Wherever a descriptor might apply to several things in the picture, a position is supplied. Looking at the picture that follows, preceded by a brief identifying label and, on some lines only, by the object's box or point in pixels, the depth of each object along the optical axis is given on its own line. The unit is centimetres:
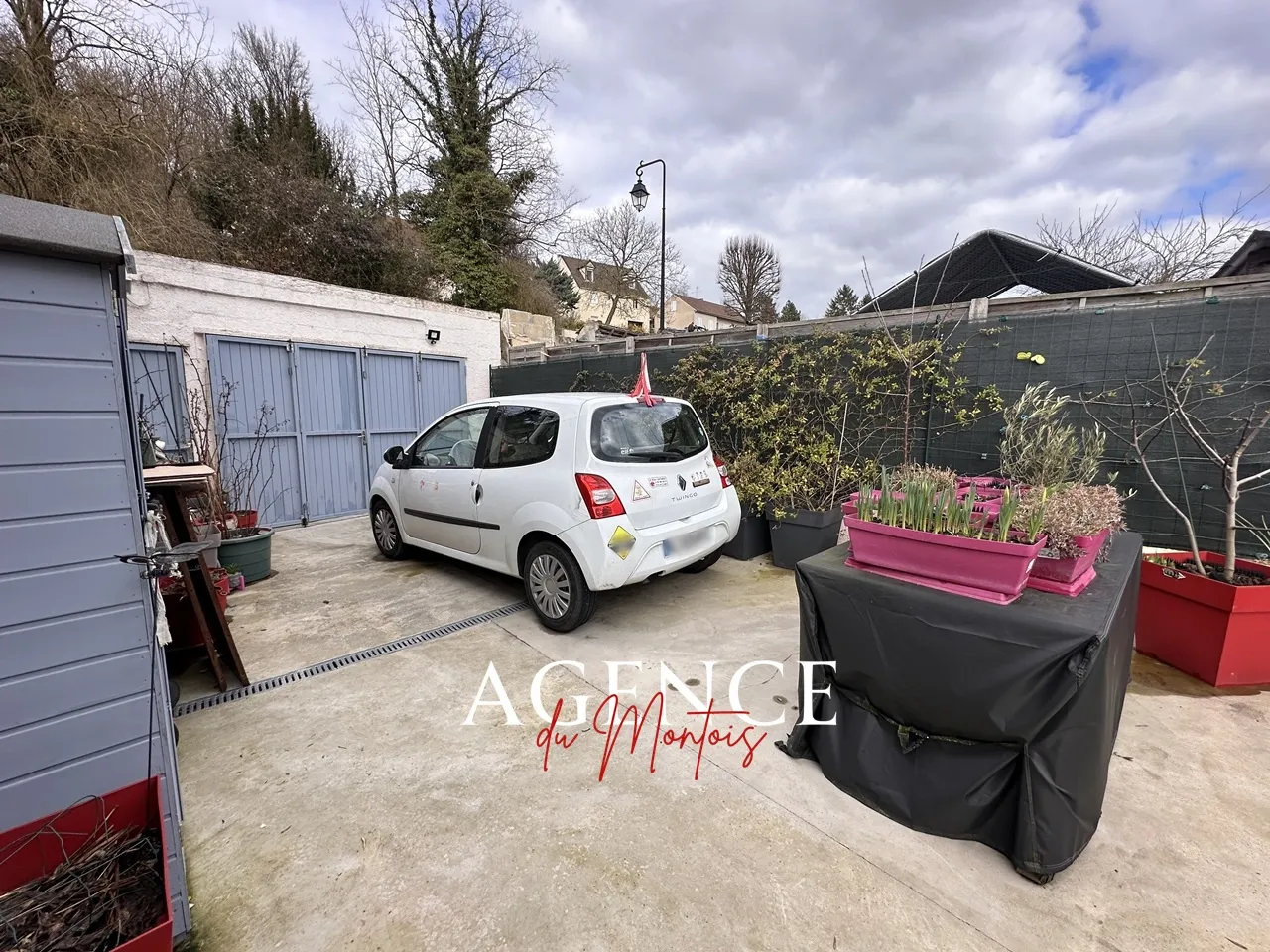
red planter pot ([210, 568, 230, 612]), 383
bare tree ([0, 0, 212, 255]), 572
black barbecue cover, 155
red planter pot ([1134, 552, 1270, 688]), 261
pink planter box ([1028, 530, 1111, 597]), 178
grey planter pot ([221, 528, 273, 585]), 433
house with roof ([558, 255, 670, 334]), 2075
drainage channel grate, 276
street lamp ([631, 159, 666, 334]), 1054
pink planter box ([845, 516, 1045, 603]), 169
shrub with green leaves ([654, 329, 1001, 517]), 491
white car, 330
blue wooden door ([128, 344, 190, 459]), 533
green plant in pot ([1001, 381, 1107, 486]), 285
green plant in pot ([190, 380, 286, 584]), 512
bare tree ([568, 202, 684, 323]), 1994
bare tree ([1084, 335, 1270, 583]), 368
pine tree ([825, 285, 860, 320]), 2941
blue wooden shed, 128
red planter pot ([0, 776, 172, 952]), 134
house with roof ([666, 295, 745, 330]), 3662
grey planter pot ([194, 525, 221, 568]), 366
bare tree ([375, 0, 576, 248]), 1159
